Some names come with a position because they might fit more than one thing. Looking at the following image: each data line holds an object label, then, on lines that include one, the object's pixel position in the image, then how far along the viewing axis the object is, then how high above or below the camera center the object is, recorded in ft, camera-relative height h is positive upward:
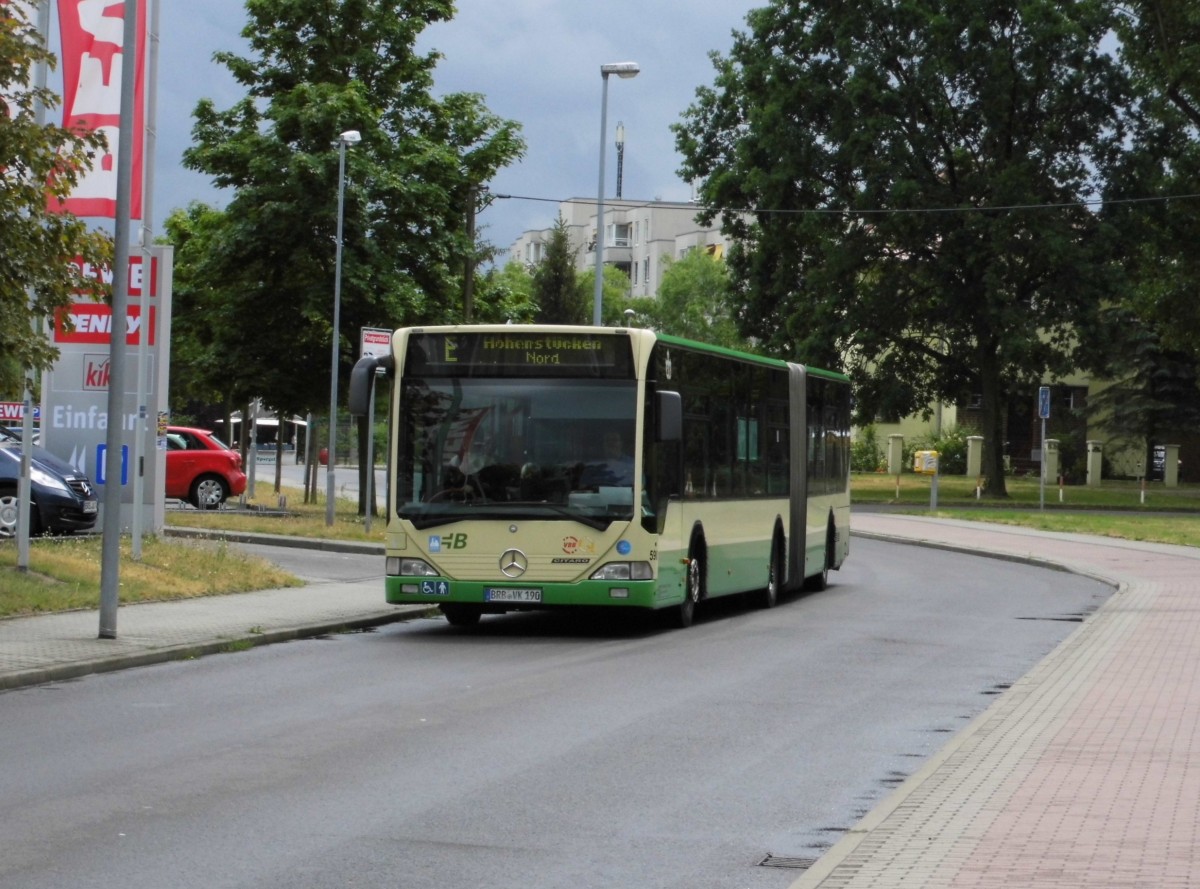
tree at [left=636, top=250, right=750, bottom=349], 394.52 +35.25
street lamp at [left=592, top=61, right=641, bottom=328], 125.39 +24.75
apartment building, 464.24 +57.16
